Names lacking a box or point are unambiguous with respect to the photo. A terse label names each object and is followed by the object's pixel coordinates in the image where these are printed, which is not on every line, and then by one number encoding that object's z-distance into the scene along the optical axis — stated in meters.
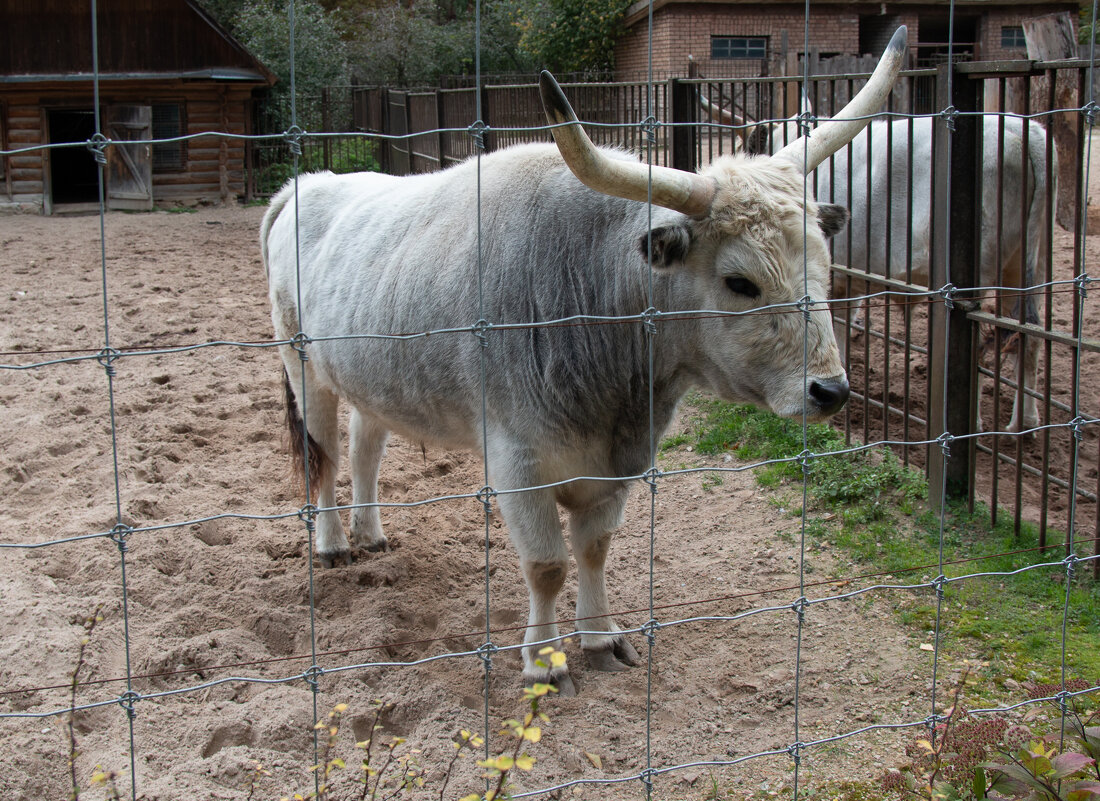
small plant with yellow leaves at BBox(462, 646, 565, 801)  2.01
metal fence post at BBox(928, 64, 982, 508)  4.78
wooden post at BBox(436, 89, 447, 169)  13.10
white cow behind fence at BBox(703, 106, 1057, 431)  6.23
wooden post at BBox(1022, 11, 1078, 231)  6.82
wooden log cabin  16.55
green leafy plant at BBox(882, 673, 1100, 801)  2.52
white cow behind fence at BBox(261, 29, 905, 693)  3.17
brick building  23.30
